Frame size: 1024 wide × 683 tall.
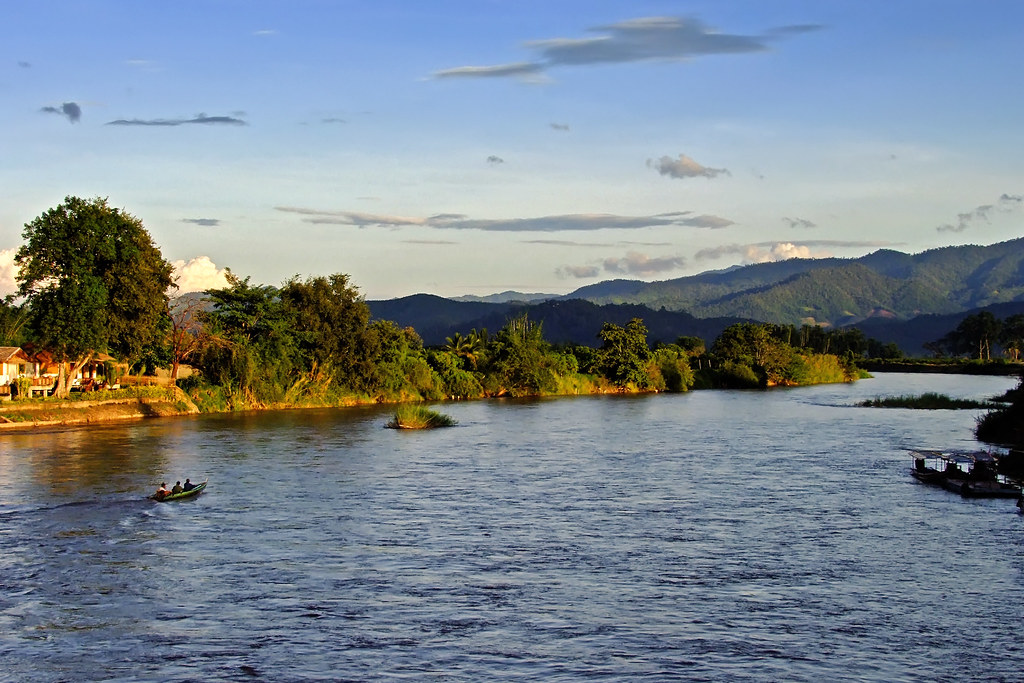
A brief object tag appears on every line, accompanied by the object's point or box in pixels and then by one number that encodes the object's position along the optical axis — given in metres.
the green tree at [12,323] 88.69
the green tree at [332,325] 90.12
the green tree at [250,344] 83.25
